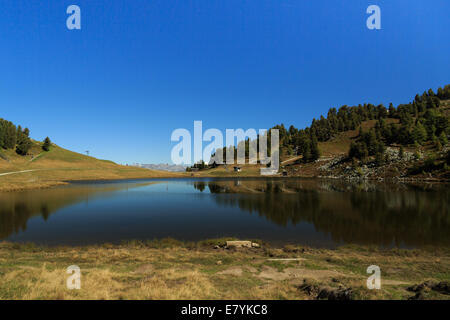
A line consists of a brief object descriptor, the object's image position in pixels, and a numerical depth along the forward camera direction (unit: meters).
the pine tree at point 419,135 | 119.20
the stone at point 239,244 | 19.28
